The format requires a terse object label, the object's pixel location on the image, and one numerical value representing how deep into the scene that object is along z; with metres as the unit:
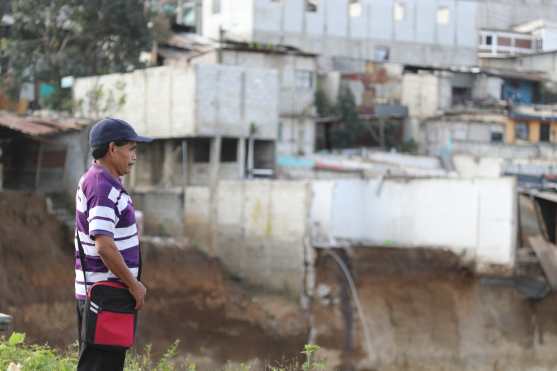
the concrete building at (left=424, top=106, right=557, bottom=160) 39.91
